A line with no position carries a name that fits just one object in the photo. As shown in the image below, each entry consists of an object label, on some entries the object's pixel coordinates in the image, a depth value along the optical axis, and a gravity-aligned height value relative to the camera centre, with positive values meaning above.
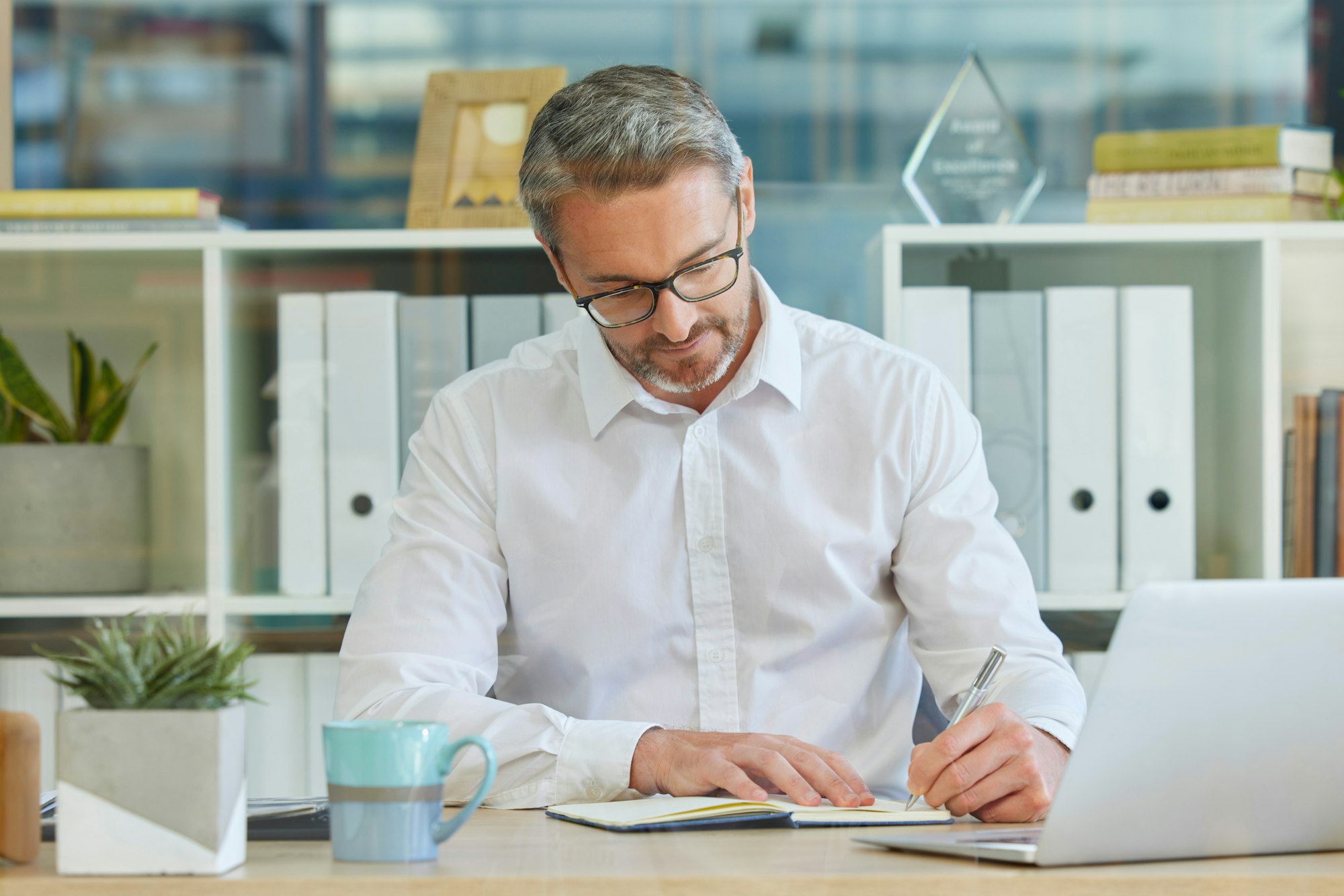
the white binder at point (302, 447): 3.60 -0.02
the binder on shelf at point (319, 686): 3.61 -0.28
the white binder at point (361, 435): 3.59 +0.00
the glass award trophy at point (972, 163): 3.65 +0.30
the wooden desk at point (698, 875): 2.03 -0.17
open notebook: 2.60 -0.19
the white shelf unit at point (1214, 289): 3.58 +0.15
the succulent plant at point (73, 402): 3.61 +0.03
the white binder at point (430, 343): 3.60 +0.09
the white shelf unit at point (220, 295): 3.59 +0.15
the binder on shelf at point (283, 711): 3.53 -0.30
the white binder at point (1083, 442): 3.58 -0.01
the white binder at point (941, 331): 3.58 +0.10
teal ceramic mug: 2.18 -0.15
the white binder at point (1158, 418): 3.57 +0.01
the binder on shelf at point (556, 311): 3.59 +0.13
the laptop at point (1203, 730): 2.14 -0.12
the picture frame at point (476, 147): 3.62 +0.31
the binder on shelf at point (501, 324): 3.59 +0.11
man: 3.18 -0.06
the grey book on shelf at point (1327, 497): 3.57 -0.07
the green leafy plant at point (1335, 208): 3.61 +0.24
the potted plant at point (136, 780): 2.07 -0.13
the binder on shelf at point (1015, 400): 3.57 +0.03
